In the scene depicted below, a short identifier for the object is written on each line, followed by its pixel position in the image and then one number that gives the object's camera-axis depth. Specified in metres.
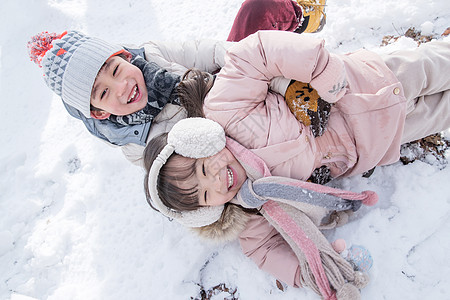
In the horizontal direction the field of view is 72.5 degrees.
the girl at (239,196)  1.40
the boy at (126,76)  1.67
